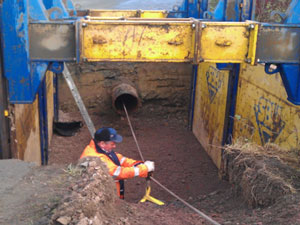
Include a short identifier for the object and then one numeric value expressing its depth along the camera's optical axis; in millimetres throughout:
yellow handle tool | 4631
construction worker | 4273
